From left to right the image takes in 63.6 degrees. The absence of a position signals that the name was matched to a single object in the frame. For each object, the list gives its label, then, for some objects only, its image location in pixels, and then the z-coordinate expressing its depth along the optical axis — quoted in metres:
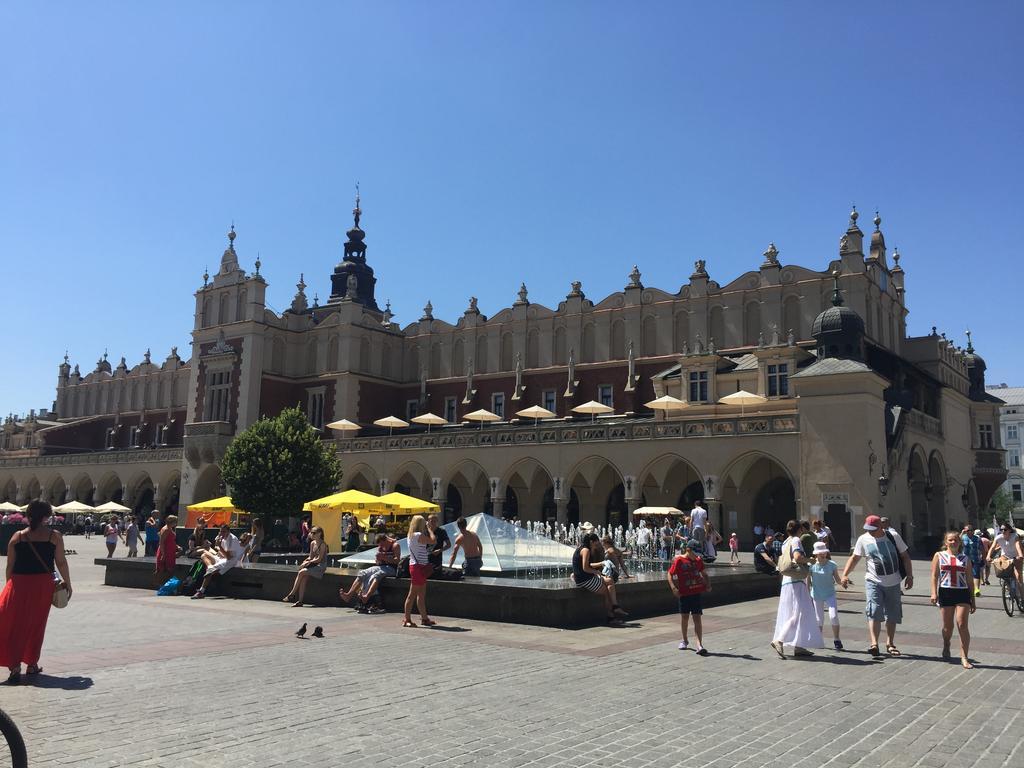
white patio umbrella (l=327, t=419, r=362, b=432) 45.64
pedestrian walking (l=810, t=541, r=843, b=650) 11.10
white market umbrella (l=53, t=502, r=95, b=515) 44.50
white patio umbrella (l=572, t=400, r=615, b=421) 38.97
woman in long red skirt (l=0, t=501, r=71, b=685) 7.89
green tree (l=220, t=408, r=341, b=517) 35.44
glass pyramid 17.25
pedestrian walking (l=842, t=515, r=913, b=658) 10.18
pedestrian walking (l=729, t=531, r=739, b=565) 27.53
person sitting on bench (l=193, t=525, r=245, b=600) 16.70
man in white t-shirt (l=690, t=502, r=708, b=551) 23.45
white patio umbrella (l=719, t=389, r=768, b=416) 34.91
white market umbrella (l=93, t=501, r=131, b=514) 45.06
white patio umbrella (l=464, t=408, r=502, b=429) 43.06
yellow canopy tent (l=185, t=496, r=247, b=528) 30.90
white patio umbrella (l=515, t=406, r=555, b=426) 41.12
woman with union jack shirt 9.64
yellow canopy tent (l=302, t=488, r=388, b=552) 25.75
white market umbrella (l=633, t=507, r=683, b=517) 31.48
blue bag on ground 17.12
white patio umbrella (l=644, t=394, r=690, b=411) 36.75
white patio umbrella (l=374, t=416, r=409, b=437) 44.88
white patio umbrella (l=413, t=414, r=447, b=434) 44.72
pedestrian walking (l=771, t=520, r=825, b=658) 9.95
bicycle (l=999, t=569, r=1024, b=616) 14.78
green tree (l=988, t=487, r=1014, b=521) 75.75
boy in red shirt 10.17
